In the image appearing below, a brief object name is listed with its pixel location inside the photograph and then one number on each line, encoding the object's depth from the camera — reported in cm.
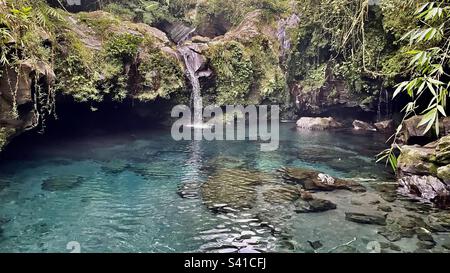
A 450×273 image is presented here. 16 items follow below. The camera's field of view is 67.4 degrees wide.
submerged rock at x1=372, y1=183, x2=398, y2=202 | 805
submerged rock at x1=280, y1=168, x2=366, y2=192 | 877
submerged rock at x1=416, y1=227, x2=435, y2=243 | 601
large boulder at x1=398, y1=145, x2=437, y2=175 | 793
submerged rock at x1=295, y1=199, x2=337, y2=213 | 740
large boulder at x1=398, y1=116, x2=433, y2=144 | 994
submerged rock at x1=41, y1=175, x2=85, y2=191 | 863
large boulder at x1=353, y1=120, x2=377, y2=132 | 1810
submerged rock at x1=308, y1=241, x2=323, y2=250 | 580
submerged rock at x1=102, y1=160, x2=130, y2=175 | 1032
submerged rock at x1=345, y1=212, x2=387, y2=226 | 673
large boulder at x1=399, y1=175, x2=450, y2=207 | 750
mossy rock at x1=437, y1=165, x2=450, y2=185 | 742
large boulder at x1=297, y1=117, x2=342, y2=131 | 1912
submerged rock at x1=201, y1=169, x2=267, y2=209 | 791
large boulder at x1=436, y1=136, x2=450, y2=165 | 771
